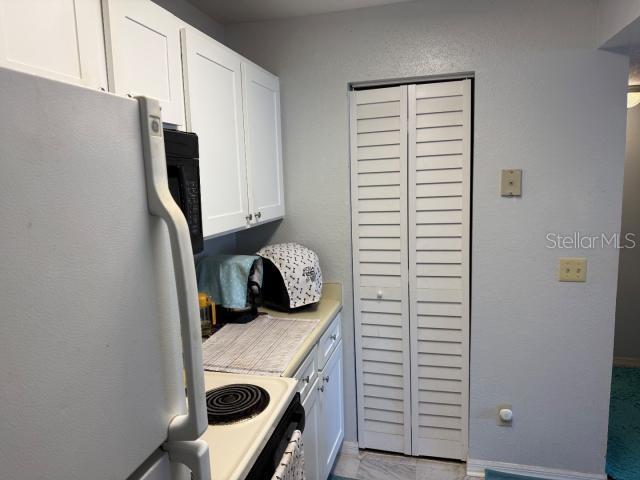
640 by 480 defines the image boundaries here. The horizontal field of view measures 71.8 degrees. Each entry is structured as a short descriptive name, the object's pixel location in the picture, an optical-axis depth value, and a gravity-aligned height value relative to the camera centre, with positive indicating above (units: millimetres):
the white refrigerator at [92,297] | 418 -113
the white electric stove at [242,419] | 1008 -591
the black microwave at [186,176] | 1227 +59
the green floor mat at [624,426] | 2164 -1348
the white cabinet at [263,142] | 1930 +243
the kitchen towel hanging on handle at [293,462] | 1132 -714
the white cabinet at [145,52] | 1143 +408
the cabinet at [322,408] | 1732 -960
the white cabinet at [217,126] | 1506 +258
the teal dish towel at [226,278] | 1933 -366
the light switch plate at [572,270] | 2010 -373
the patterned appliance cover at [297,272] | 2043 -365
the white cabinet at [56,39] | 880 +347
